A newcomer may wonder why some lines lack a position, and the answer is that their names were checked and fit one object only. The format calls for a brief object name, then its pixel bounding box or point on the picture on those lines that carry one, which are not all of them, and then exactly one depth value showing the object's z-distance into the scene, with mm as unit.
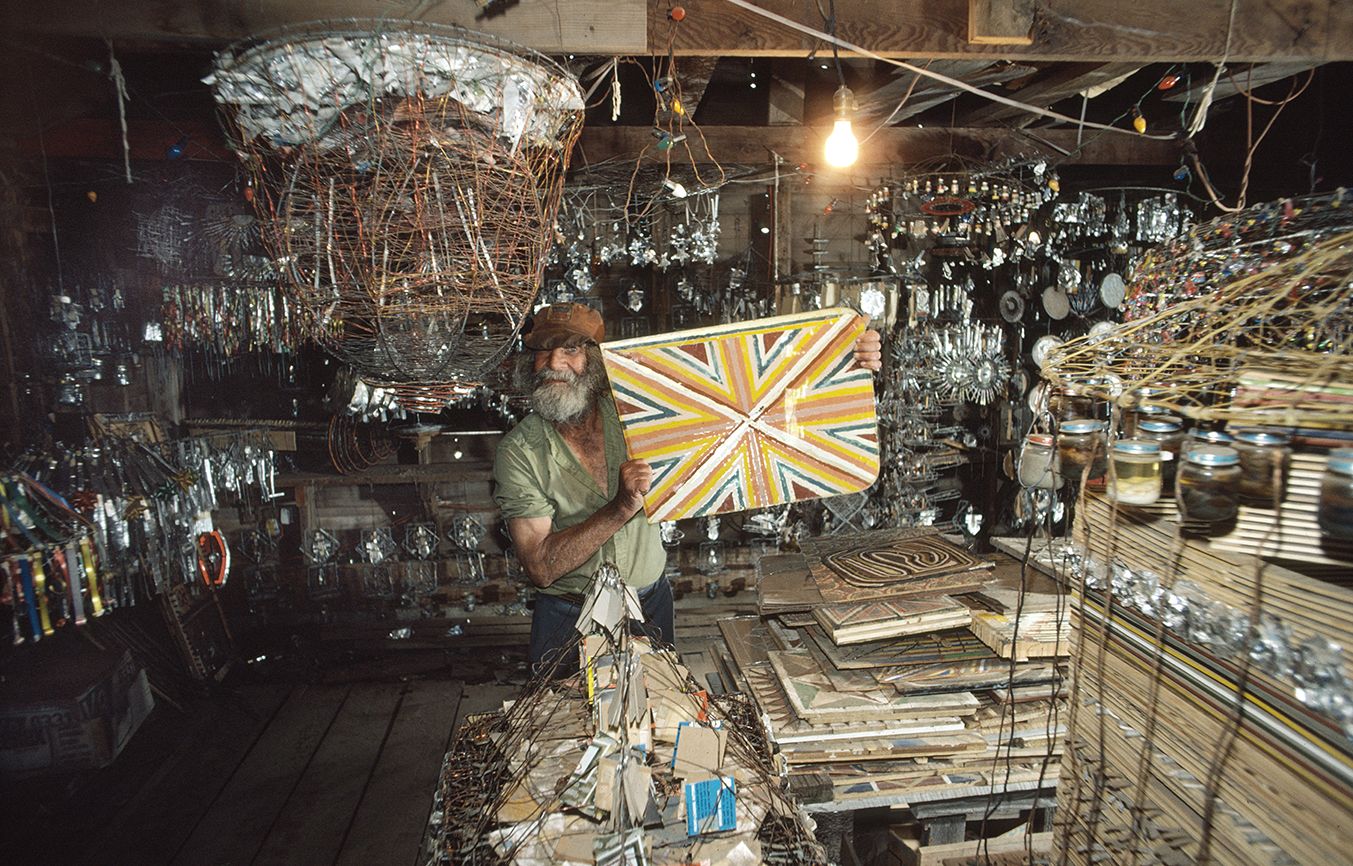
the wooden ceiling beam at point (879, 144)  4414
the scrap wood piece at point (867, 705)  2268
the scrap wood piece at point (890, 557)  2679
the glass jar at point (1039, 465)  1656
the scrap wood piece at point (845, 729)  2217
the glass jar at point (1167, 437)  1420
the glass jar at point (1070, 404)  1848
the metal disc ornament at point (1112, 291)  5340
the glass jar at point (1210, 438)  1237
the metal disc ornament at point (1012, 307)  5328
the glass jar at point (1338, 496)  954
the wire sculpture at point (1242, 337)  1102
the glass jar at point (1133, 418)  1627
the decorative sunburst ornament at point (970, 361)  5055
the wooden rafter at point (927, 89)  3254
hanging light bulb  2646
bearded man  3129
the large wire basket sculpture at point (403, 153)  1721
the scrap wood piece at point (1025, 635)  2383
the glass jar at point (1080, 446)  1534
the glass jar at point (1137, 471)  1322
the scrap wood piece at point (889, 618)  2439
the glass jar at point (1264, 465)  1102
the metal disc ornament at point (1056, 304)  5336
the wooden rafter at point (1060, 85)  3271
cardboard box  3643
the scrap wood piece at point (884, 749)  2166
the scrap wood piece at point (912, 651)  2430
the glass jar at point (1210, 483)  1155
